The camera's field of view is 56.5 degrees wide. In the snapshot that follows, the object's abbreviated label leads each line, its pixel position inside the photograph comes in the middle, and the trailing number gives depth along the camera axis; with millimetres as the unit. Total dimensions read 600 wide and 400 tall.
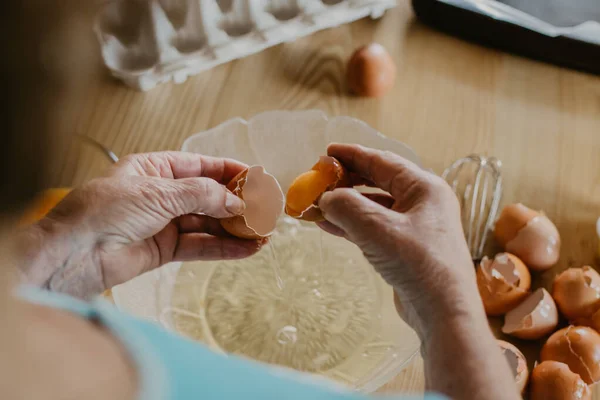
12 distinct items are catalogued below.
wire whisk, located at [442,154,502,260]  946
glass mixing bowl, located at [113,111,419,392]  847
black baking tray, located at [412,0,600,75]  1177
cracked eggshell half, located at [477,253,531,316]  840
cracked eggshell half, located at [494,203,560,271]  887
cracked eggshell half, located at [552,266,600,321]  827
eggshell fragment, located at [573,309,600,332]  808
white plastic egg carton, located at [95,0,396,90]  1108
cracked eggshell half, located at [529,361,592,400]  735
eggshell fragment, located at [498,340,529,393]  760
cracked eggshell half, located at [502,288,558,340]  816
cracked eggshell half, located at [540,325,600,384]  760
